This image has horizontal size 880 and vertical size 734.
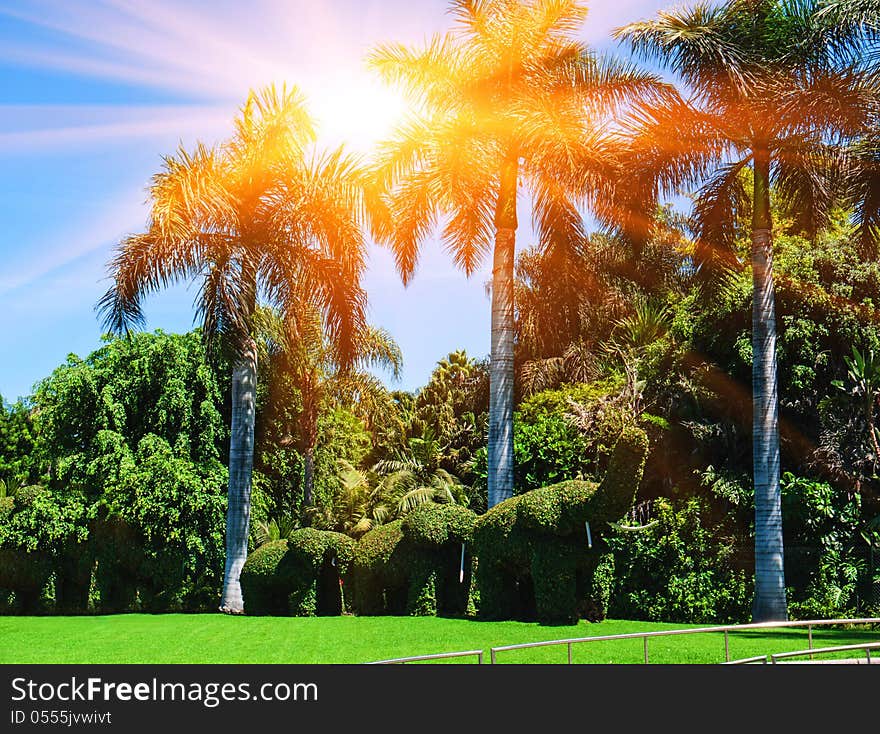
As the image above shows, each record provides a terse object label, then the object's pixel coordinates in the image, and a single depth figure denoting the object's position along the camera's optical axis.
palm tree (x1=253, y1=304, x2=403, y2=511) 24.42
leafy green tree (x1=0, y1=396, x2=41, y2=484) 38.47
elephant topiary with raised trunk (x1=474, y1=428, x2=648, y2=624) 14.80
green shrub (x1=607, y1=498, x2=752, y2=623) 19.38
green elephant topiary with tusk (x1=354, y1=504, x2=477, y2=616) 17.94
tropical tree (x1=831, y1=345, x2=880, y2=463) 19.94
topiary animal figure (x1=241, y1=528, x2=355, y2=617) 19.47
